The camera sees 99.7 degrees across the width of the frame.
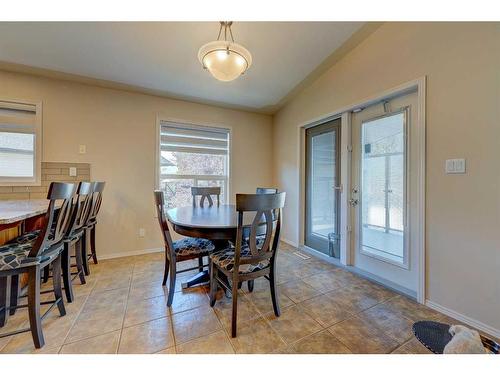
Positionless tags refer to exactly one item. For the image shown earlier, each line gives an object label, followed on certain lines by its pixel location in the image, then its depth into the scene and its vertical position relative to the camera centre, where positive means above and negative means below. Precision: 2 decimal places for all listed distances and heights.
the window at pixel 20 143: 2.44 +0.52
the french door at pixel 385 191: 2.04 -0.02
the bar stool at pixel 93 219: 2.26 -0.37
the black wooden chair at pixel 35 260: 1.27 -0.46
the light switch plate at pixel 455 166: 1.61 +0.19
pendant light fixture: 1.60 +1.02
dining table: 1.55 -0.27
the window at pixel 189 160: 3.21 +0.45
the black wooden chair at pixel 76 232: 1.74 -0.41
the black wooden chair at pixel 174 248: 1.77 -0.55
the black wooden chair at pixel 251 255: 1.41 -0.51
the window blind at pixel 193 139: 3.20 +0.78
